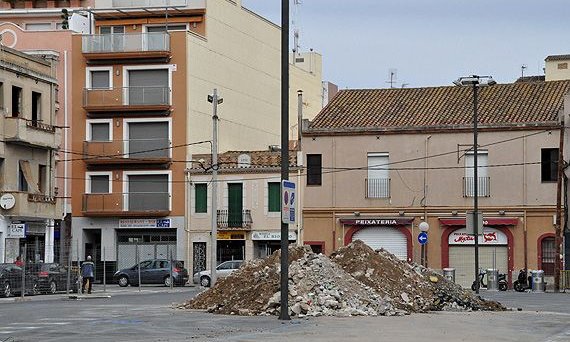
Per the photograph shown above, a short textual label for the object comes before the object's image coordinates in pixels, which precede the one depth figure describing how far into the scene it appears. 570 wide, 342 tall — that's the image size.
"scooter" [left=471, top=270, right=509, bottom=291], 62.41
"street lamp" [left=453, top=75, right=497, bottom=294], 50.25
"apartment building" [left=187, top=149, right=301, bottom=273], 72.38
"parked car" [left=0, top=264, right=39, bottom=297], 48.88
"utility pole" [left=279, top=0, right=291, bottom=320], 26.80
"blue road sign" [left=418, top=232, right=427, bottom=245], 62.66
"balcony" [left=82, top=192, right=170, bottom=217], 74.50
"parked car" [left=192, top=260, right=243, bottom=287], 66.20
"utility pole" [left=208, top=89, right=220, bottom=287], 60.43
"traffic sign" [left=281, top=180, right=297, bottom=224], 26.86
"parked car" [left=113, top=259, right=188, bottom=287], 68.81
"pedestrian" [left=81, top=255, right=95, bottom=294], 52.28
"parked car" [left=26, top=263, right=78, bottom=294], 52.06
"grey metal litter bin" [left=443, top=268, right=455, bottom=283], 61.69
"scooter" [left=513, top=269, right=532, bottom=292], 60.31
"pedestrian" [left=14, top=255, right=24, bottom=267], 50.05
